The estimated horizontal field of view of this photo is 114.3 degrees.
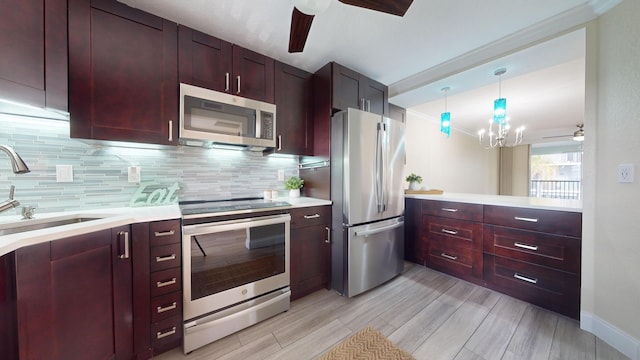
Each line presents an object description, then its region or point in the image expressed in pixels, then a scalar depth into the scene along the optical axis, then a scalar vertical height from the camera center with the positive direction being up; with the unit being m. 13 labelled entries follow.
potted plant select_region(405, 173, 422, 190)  3.09 -0.07
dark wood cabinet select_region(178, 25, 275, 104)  1.67 +0.99
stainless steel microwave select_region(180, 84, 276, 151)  1.66 +0.51
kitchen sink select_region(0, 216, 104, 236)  1.12 -0.28
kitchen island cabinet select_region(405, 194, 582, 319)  1.72 -0.67
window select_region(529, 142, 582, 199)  6.61 +0.24
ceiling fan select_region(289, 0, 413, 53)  1.01 +0.92
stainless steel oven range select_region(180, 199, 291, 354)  1.42 -0.70
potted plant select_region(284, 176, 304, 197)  2.44 -0.09
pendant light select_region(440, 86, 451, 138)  2.73 +0.74
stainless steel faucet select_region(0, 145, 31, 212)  0.98 +0.06
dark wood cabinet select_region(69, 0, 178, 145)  1.31 +0.72
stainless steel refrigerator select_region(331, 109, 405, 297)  2.03 -0.22
